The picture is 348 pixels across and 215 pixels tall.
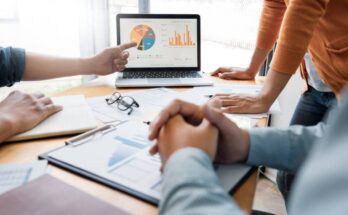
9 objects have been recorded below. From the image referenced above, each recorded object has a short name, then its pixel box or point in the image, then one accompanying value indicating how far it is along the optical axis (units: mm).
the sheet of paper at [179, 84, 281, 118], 1108
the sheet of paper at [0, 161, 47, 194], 600
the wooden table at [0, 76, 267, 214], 555
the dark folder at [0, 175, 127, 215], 520
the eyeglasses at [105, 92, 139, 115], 1017
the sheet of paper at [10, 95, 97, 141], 807
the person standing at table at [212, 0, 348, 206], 942
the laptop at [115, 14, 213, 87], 1435
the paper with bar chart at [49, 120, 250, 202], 606
